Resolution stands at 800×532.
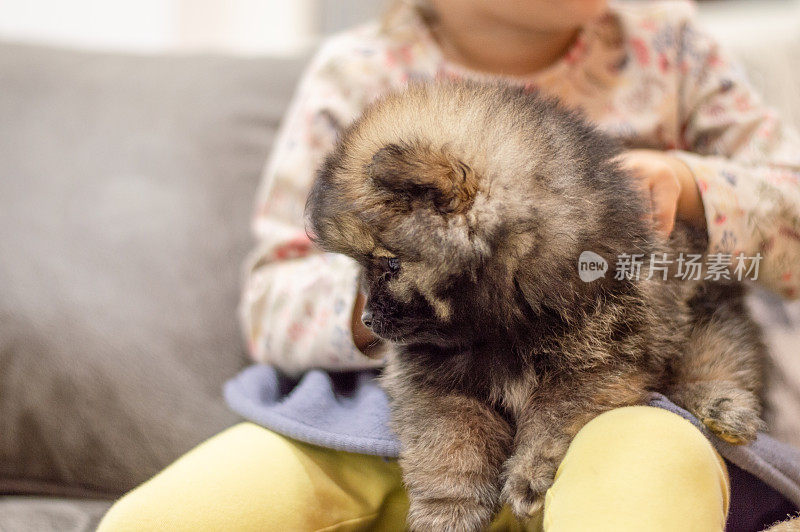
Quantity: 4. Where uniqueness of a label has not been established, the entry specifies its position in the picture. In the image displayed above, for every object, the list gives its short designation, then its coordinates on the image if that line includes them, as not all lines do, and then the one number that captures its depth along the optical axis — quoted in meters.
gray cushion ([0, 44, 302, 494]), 1.16
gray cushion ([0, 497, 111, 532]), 1.04
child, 0.70
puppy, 0.72
